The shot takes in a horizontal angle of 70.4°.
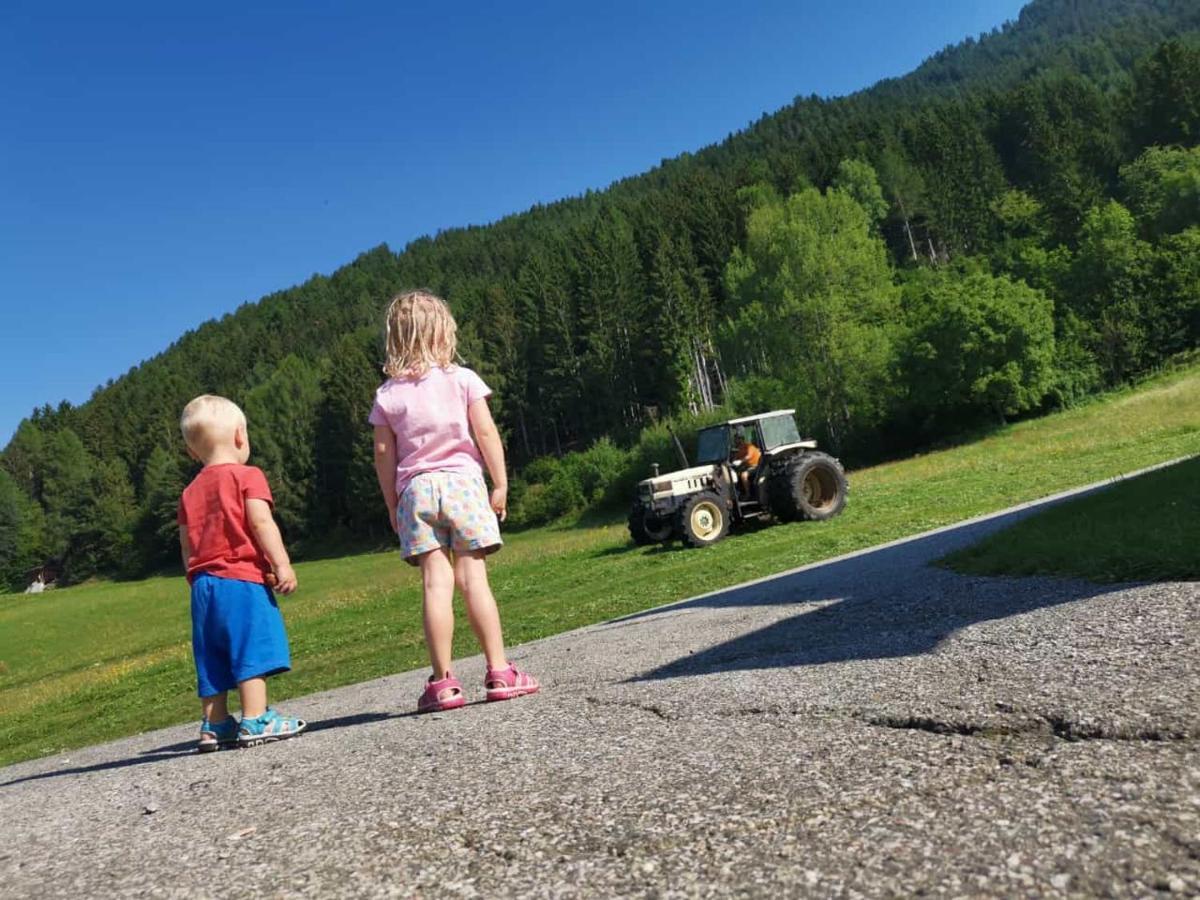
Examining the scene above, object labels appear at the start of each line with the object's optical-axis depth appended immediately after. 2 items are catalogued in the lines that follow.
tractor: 19.22
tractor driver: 20.52
